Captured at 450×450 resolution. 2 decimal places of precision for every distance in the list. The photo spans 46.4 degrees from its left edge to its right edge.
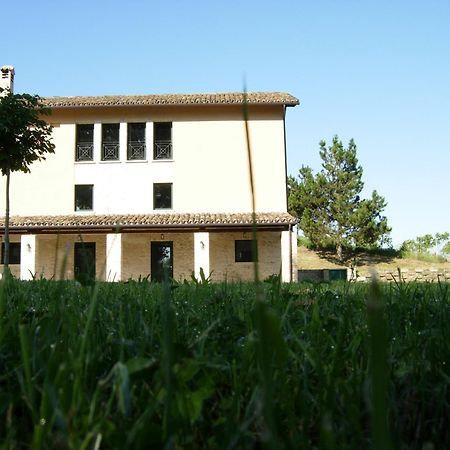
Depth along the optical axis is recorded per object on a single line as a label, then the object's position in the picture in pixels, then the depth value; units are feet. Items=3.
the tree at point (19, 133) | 44.98
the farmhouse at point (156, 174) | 69.36
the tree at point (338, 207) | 98.32
